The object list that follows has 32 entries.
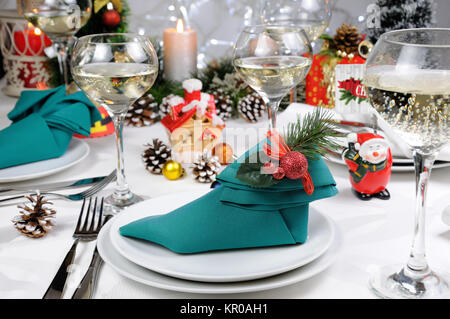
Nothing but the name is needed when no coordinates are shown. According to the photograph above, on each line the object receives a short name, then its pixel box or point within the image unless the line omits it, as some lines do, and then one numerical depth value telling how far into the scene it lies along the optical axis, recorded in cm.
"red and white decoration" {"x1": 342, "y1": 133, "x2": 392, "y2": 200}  78
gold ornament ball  92
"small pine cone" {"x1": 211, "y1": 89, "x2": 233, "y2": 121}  127
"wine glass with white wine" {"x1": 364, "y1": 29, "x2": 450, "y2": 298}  49
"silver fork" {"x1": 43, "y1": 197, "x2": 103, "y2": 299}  54
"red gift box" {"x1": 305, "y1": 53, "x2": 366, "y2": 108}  116
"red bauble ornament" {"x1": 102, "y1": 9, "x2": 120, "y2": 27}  147
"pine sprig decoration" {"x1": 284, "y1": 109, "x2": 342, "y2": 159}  61
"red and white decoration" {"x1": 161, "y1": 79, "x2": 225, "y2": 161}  99
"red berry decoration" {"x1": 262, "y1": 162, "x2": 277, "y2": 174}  58
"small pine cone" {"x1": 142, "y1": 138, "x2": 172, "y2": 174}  94
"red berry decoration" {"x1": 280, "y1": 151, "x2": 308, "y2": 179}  57
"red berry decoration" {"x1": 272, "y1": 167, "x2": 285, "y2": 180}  57
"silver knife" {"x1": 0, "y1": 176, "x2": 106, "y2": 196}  84
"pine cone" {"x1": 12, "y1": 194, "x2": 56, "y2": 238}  70
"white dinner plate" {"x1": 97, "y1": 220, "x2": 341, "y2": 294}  52
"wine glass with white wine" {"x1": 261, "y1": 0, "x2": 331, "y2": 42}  113
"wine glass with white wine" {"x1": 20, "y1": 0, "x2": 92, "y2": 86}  128
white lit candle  142
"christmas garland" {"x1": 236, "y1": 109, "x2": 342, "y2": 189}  57
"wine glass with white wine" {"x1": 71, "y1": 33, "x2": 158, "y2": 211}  76
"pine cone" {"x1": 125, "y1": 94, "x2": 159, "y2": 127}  123
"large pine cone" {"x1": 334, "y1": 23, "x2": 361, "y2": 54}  112
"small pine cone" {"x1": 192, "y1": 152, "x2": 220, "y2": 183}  89
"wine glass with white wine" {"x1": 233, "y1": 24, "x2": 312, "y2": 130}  79
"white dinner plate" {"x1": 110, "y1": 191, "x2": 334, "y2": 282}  53
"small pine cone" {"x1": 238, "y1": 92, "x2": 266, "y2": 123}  125
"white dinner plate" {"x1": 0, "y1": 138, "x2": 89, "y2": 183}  88
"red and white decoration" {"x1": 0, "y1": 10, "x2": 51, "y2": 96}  149
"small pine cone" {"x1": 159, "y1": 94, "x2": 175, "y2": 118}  118
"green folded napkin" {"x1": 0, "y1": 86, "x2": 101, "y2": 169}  93
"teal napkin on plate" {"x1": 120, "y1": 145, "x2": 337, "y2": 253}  58
